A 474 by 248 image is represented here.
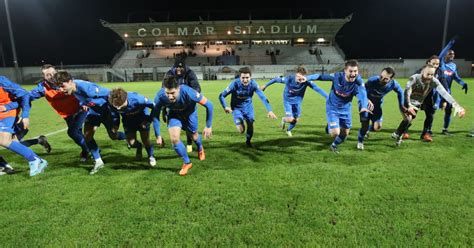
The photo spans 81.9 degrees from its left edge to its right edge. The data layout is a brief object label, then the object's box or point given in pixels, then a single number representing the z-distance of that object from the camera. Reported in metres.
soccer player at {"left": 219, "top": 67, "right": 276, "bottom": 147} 6.86
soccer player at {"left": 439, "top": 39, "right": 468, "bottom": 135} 7.76
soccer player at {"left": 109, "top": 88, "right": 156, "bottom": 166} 4.89
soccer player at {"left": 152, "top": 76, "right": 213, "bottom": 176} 4.81
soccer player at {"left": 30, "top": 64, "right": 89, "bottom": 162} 5.44
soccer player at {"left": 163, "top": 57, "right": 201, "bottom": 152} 6.93
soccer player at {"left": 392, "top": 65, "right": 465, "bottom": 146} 6.39
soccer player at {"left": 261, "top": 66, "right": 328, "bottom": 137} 7.85
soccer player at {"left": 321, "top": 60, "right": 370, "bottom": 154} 5.86
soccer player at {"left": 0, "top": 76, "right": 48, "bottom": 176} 5.03
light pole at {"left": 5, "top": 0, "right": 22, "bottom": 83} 27.20
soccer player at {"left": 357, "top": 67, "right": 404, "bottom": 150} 6.22
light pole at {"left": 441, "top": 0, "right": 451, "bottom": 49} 20.40
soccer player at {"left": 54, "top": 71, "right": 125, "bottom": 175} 4.91
